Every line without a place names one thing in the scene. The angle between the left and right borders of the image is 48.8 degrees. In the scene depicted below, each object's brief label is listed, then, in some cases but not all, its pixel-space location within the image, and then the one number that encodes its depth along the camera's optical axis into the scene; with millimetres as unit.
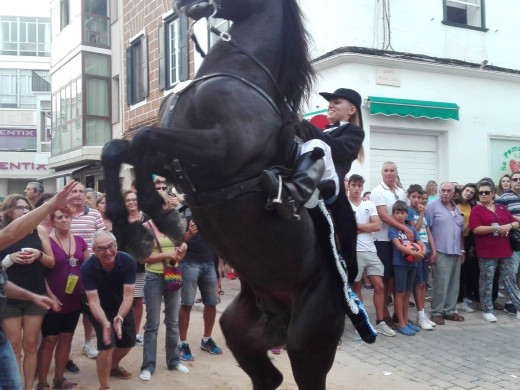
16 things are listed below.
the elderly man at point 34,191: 7754
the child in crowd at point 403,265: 7570
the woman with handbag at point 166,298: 6066
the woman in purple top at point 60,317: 5586
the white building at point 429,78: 11031
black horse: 2340
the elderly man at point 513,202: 8781
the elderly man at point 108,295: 5355
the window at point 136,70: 17234
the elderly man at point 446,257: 8344
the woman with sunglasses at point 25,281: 5074
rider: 2414
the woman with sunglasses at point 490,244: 8461
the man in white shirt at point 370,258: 7449
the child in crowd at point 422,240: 7938
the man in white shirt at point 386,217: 7711
